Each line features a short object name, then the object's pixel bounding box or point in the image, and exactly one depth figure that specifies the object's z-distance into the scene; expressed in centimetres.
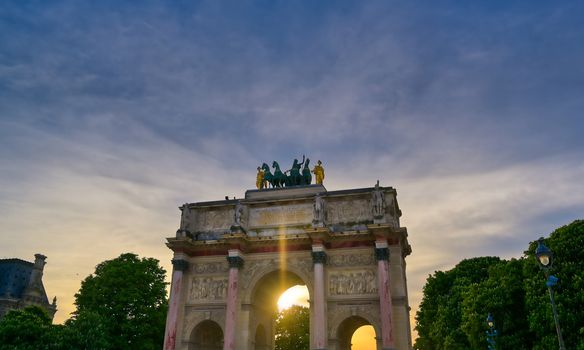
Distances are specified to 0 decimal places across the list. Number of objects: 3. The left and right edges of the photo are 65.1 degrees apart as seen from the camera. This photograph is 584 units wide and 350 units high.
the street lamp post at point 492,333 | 1906
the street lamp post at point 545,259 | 1092
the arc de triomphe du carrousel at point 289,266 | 2719
